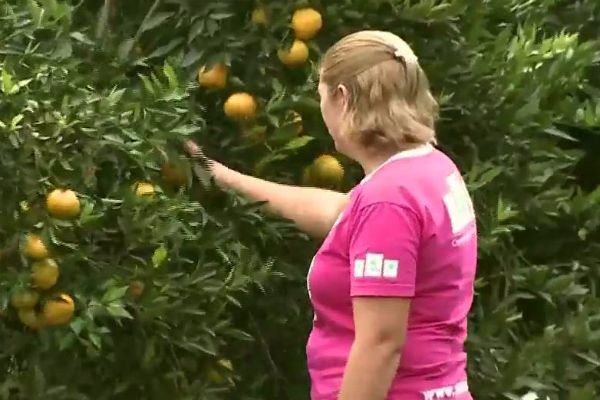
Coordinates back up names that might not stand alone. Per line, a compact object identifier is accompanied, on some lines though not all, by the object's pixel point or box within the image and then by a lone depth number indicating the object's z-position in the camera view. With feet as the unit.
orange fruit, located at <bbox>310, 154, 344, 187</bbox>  22.69
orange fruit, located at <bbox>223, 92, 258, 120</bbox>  22.26
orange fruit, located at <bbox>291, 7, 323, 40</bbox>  22.26
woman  20.26
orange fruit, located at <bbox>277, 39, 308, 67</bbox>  22.36
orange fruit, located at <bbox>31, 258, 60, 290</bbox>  20.76
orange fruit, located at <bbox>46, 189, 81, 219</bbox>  20.68
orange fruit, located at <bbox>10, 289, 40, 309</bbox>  20.75
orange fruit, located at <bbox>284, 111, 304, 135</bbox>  22.30
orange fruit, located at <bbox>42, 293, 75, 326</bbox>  20.88
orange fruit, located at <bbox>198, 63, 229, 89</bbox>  22.40
